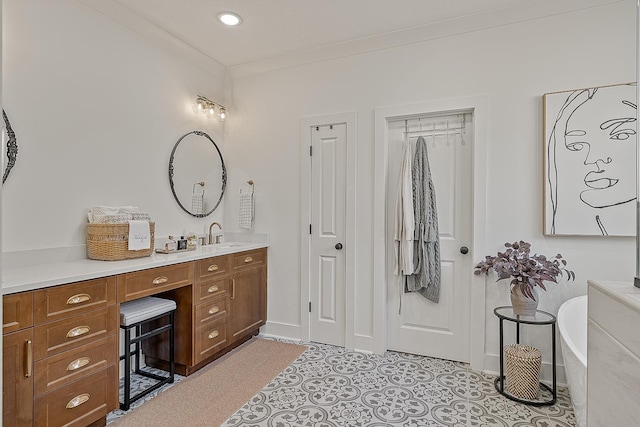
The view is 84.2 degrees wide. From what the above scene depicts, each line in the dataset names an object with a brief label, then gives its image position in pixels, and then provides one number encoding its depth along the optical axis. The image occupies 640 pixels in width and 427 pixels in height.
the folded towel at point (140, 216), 2.56
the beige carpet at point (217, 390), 2.13
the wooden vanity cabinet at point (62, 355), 1.62
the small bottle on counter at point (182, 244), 3.00
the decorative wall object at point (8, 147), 2.04
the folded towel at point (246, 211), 3.61
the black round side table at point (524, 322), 2.33
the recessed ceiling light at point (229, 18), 2.74
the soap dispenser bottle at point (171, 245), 2.84
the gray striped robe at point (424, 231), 2.97
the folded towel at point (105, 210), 2.46
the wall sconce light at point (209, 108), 3.41
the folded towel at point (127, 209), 2.61
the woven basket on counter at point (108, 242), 2.34
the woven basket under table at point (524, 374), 2.35
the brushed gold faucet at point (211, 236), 3.51
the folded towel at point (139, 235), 2.42
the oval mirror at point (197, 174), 3.23
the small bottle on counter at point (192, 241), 3.09
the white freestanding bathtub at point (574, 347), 1.75
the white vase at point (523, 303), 2.41
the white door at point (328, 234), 3.32
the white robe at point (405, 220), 2.99
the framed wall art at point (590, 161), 2.38
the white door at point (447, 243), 2.95
